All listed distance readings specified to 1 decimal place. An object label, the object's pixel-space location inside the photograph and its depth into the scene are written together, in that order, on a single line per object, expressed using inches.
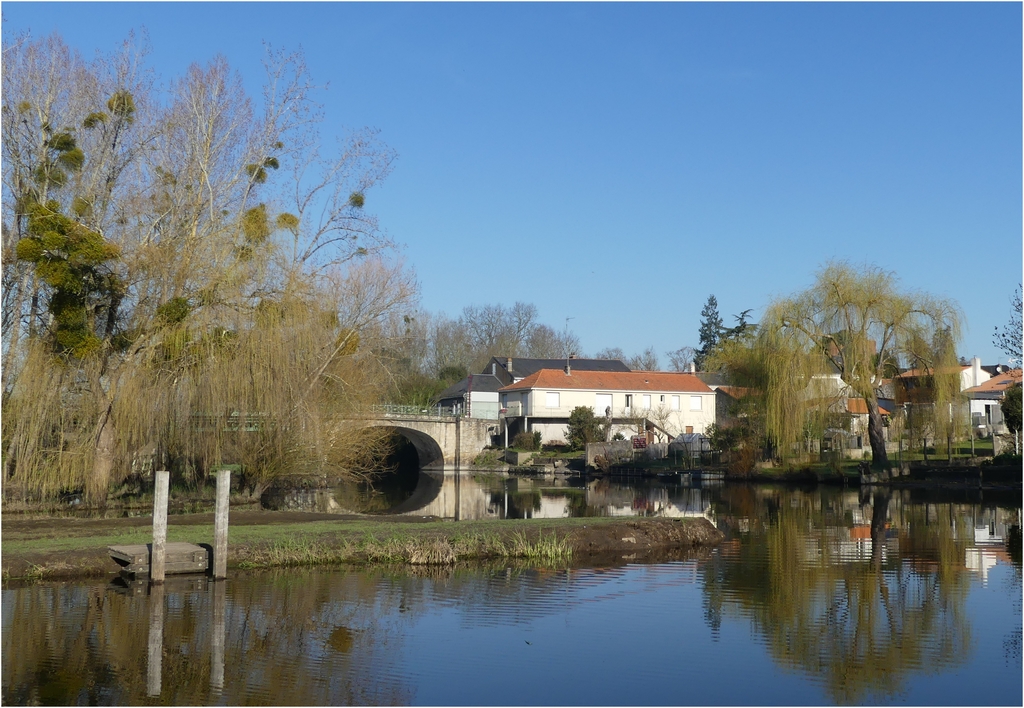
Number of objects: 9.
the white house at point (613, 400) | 2669.8
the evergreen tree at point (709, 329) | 4190.5
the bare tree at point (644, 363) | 4224.9
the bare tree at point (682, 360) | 4216.3
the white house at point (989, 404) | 2087.8
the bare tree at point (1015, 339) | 1800.0
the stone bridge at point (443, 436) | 2385.6
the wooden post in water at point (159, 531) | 611.5
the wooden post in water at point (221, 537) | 633.0
